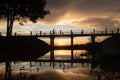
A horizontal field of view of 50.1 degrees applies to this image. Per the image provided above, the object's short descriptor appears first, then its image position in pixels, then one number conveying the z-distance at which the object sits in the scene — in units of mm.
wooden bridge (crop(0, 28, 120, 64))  24372
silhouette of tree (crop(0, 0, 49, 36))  22094
